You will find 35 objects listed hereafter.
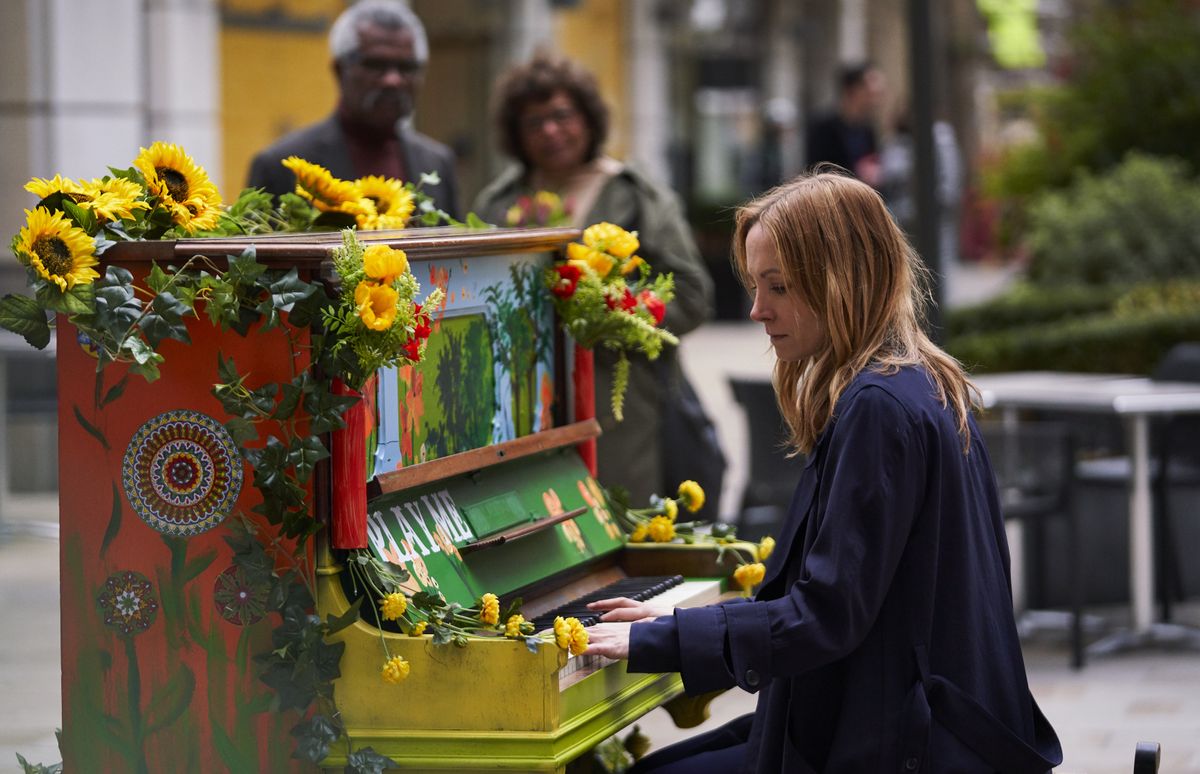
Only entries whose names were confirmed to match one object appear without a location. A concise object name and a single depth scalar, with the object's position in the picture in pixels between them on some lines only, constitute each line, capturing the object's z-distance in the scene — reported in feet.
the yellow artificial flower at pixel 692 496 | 28.71
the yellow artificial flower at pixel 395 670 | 20.42
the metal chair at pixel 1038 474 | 46.83
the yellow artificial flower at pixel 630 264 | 28.02
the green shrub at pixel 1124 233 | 93.25
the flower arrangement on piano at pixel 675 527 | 28.02
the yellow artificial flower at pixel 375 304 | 20.22
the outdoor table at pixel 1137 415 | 45.93
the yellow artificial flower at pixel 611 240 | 27.81
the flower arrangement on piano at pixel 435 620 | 20.38
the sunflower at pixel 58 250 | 20.70
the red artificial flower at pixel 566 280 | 27.89
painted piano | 20.67
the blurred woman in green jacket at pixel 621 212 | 39.29
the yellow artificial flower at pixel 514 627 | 20.53
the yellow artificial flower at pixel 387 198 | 27.45
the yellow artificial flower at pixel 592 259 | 27.76
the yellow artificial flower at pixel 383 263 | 20.49
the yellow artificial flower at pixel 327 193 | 26.58
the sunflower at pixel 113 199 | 21.62
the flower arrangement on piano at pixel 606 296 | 27.78
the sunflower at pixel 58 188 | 21.50
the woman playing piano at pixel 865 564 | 19.90
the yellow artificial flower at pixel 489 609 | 21.12
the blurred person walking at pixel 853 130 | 80.48
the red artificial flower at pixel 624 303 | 27.89
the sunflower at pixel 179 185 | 22.93
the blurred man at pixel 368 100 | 37.58
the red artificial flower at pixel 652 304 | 28.37
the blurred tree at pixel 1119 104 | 106.01
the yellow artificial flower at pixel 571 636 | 20.24
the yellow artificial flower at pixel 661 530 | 28.48
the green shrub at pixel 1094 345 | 69.77
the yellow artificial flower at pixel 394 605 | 20.57
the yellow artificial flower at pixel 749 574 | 27.14
